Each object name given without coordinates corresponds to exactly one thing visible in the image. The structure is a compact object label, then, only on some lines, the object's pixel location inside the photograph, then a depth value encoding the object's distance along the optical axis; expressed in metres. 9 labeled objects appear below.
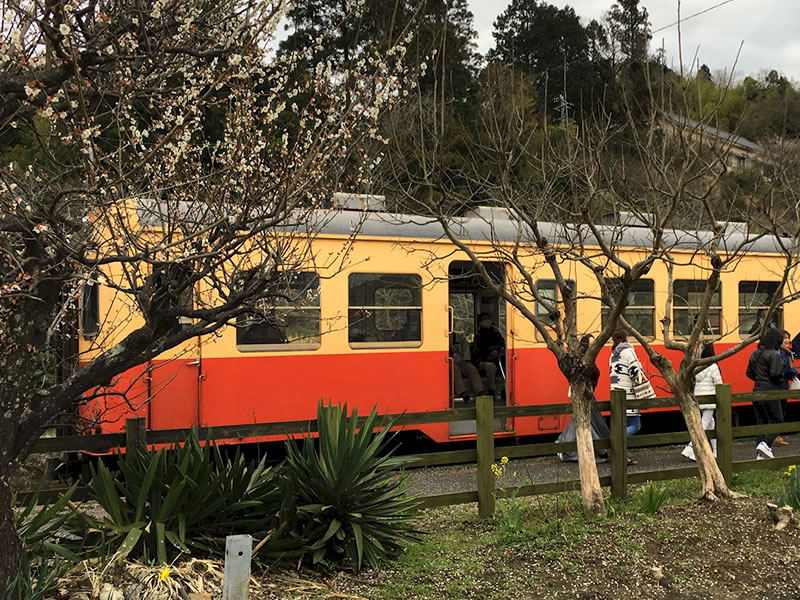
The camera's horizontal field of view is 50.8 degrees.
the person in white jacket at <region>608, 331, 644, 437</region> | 10.73
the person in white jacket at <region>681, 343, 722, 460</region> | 11.27
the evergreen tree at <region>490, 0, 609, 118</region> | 28.95
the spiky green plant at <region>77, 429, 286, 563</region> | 5.33
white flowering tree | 4.14
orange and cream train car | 9.36
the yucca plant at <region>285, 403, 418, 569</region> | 5.77
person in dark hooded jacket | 11.00
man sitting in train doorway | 12.16
